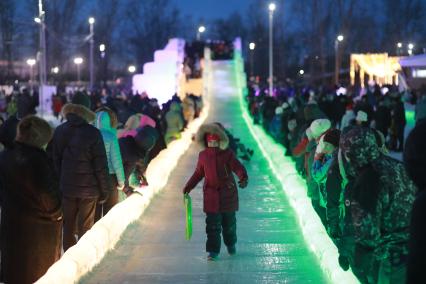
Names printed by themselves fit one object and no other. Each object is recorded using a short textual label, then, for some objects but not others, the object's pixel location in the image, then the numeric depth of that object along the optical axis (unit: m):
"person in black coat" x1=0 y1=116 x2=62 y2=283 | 5.52
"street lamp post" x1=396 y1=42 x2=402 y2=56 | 67.54
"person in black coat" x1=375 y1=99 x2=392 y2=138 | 19.34
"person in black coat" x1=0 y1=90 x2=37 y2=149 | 6.08
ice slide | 6.68
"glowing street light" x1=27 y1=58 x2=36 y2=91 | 56.28
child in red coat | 7.11
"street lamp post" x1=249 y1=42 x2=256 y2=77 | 82.12
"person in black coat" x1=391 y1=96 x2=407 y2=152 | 19.58
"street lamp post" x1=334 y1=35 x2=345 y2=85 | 56.59
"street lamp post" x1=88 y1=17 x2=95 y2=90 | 50.50
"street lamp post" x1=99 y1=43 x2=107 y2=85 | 74.74
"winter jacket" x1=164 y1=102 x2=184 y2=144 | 18.89
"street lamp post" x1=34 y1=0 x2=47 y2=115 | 30.31
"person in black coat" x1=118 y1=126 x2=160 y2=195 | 8.79
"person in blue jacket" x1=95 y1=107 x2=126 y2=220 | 7.94
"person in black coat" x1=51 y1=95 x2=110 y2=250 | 6.93
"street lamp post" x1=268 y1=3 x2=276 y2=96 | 41.81
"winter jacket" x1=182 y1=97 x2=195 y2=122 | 26.75
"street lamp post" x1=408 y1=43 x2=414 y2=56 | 64.14
